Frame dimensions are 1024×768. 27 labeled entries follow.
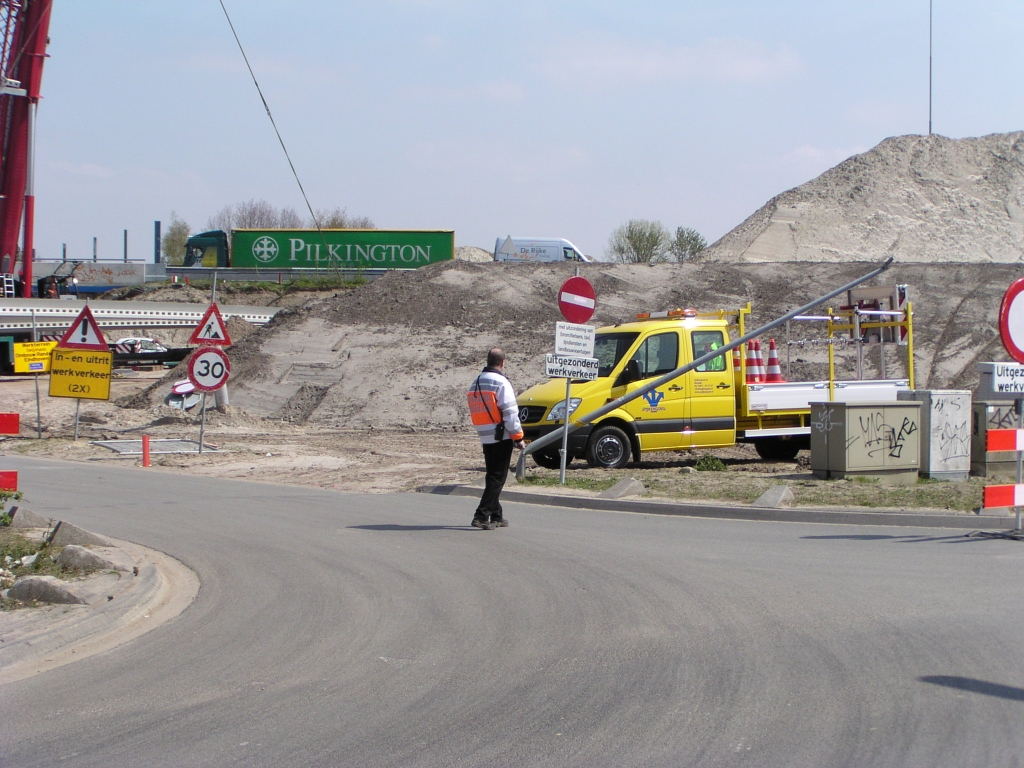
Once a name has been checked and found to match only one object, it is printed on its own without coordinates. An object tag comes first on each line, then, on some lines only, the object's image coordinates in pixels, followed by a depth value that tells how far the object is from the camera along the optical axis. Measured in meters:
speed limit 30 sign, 18.62
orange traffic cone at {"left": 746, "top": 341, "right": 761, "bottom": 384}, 16.81
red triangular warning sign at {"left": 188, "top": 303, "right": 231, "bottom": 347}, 18.62
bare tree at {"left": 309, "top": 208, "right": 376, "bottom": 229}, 89.00
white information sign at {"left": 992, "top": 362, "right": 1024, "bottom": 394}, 10.15
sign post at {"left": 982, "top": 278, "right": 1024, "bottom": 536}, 9.54
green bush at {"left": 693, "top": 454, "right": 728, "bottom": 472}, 15.52
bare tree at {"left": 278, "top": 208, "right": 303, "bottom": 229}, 107.44
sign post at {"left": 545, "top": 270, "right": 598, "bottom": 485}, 13.40
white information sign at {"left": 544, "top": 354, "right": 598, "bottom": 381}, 13.42
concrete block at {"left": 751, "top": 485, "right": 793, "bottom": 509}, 11.52
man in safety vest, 10.43
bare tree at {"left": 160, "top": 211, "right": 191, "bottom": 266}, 113.16
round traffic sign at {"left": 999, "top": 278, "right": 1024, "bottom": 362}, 9.55
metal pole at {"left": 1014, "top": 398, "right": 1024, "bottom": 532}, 9.95
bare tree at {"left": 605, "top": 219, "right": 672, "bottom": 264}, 69.31
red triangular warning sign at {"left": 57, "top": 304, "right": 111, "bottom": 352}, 19.94
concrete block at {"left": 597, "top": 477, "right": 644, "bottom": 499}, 12.38
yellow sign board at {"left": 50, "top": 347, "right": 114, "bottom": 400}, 20.33
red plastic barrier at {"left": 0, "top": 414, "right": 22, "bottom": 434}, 19.38
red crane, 39.09
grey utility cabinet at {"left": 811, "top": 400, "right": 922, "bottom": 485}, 13.19
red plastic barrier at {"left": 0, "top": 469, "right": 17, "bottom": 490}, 10.18
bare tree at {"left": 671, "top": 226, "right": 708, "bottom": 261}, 68.77
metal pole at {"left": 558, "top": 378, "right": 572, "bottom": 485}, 13.56
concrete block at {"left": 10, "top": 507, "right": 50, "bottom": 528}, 9.74
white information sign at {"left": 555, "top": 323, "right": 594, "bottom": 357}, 13.38
